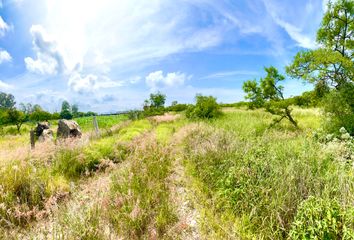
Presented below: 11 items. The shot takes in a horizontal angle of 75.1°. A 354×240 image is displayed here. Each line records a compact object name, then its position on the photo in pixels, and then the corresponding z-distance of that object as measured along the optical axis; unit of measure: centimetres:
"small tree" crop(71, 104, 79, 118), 8499
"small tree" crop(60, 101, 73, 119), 5935
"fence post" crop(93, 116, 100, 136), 1309
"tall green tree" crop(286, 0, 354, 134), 905
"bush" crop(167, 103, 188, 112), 3730
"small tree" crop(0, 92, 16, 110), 10275
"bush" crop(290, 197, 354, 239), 233
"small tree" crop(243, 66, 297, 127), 1188
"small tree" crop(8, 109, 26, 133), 2874
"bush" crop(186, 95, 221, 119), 1816
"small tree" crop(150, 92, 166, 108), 4060
